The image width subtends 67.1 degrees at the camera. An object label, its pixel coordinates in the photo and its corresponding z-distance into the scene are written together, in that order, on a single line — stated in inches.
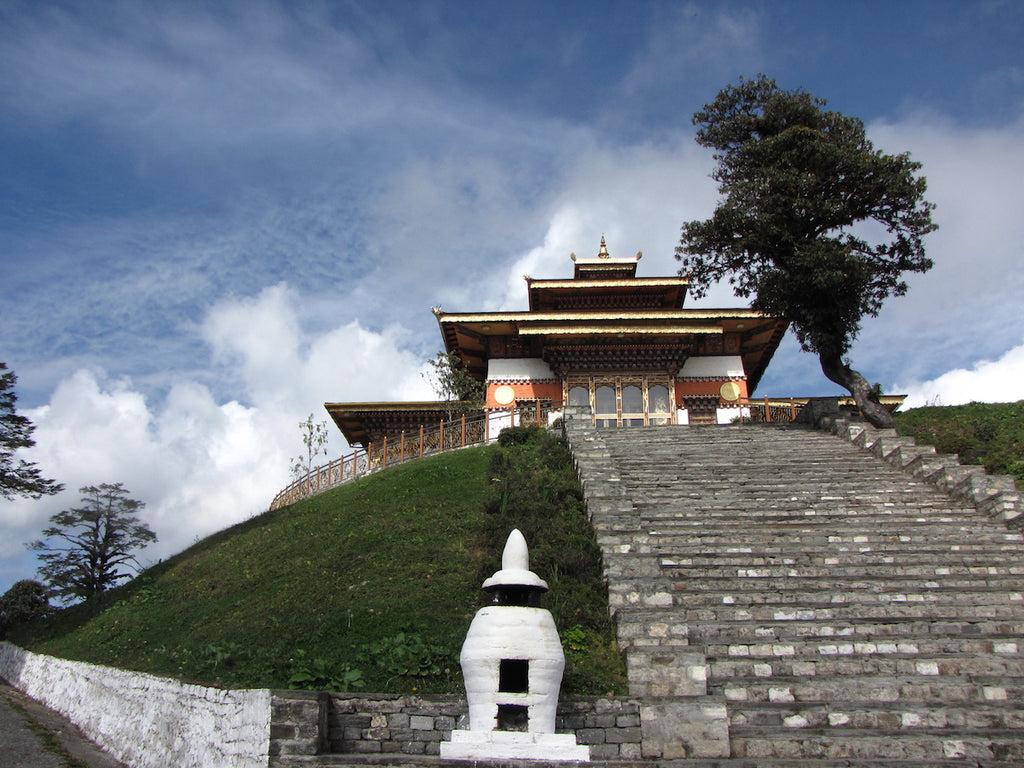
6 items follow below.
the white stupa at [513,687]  279.7
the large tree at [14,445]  755.4
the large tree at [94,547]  965.8
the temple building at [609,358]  1110.4
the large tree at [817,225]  828.0
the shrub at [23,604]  927.0
